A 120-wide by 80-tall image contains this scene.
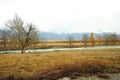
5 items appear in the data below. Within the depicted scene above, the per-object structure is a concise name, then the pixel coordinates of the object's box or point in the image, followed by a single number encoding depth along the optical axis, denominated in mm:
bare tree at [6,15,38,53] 28134
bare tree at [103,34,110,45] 75170
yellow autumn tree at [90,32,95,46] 68723
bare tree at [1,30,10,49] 48210
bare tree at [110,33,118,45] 73181
